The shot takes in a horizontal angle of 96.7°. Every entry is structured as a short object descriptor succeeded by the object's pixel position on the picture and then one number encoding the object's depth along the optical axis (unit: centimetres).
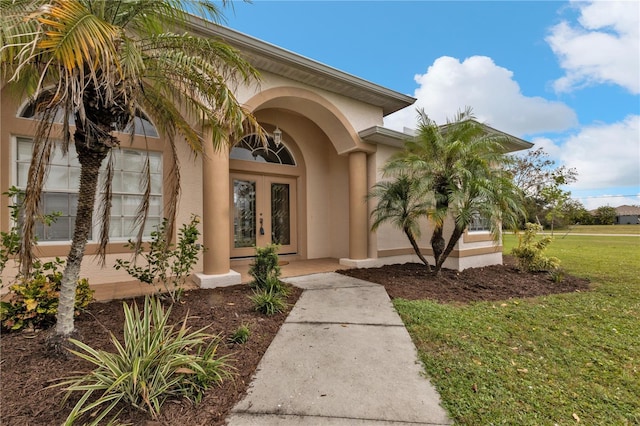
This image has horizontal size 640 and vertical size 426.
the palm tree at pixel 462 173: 632
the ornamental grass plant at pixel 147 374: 221
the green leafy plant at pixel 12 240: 359
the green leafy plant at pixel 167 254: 467
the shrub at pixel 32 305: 357
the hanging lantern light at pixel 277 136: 845
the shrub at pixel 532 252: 810
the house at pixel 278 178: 577
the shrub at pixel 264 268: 525
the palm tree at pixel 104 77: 243
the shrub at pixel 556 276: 702
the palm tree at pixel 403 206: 676
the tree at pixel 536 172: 2294
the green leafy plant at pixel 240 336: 354
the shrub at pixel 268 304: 452
